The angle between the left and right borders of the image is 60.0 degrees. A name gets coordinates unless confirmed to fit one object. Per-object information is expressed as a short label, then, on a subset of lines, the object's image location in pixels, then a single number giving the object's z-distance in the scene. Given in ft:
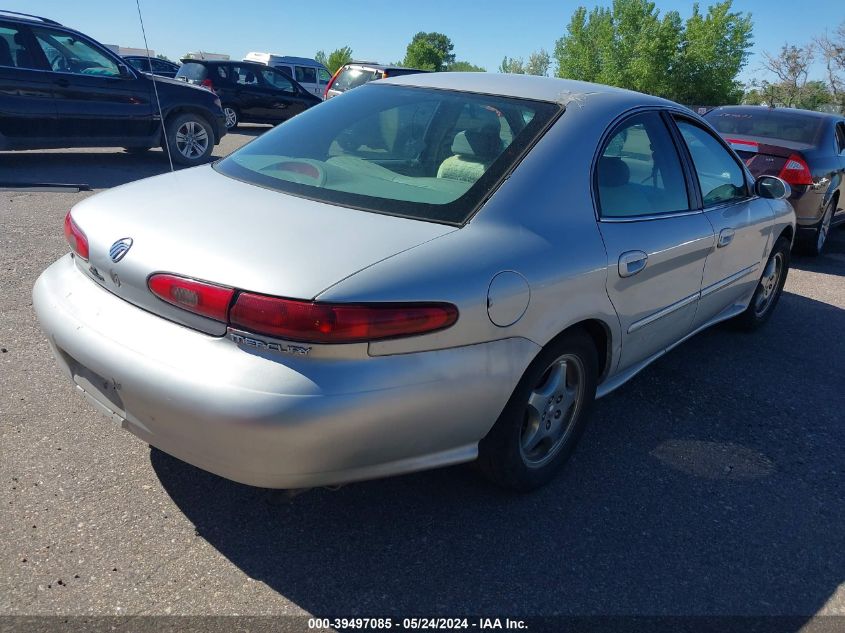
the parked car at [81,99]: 28.32
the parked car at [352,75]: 46.80
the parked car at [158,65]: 69.85
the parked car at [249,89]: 55.11
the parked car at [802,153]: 24.08
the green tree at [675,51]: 122.01
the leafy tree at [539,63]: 241.00
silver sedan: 6.94
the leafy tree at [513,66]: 235.81
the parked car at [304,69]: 83.76
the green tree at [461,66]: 216.39
